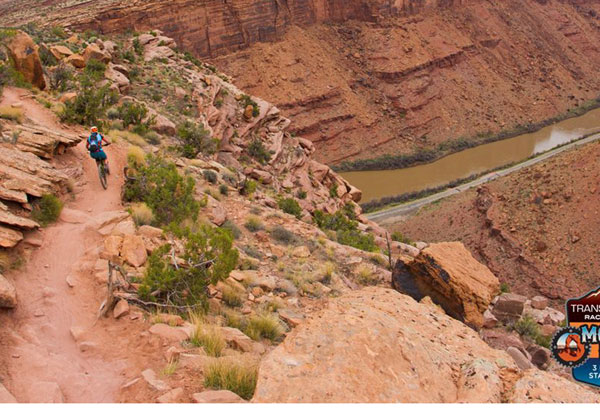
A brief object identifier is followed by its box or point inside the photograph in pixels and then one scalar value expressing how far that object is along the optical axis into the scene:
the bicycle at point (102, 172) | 10.89
